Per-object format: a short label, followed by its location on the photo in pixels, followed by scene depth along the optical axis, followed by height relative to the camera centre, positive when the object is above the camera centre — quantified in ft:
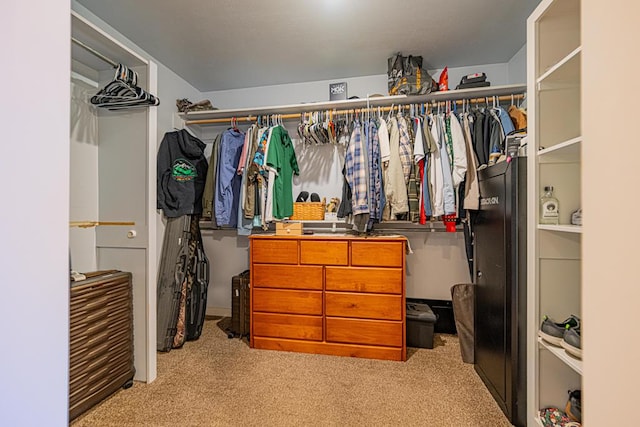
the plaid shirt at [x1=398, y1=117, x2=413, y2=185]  7.59 +1.57
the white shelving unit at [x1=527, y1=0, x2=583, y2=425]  4.33 +0.22
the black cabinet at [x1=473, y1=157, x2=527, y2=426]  4.83 -1.35
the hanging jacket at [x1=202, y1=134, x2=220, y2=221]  8.50 +0.71
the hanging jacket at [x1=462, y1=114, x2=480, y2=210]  6.75 +0.86
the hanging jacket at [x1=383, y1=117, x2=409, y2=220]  7.43 +0.71
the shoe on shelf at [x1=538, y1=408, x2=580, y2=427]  4.05 -2.98
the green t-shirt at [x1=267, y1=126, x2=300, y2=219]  8.16 +1.23
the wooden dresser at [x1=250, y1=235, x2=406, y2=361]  7.03 -2.13
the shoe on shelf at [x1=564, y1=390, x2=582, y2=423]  4.01 -2.75
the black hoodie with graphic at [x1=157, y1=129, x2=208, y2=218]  8.09 +1.04
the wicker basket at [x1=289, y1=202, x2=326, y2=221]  8.36 +0.01
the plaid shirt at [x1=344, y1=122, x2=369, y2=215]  7.41 +1.04
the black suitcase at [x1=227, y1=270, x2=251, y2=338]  8.41 -2.84
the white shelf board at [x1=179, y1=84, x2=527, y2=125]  7.58 +3.10
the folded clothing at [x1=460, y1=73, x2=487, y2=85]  7.77 +3.62
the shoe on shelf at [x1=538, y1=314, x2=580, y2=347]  4.11 -1.70
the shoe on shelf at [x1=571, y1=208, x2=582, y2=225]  4.09 -0.07
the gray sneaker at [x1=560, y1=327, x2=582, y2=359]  3.75 -1.74
